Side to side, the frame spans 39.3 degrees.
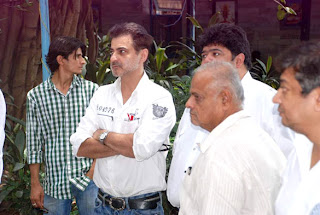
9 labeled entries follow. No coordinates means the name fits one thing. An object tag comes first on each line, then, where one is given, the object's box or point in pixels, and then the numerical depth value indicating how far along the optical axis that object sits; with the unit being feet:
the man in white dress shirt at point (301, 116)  4.99
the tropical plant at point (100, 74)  15.94
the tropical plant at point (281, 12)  13.32
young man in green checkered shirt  10.21
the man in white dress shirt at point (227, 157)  5.22
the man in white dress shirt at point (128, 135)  8.31
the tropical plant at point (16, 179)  13.99
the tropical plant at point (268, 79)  19.78
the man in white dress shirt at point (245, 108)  7.89
